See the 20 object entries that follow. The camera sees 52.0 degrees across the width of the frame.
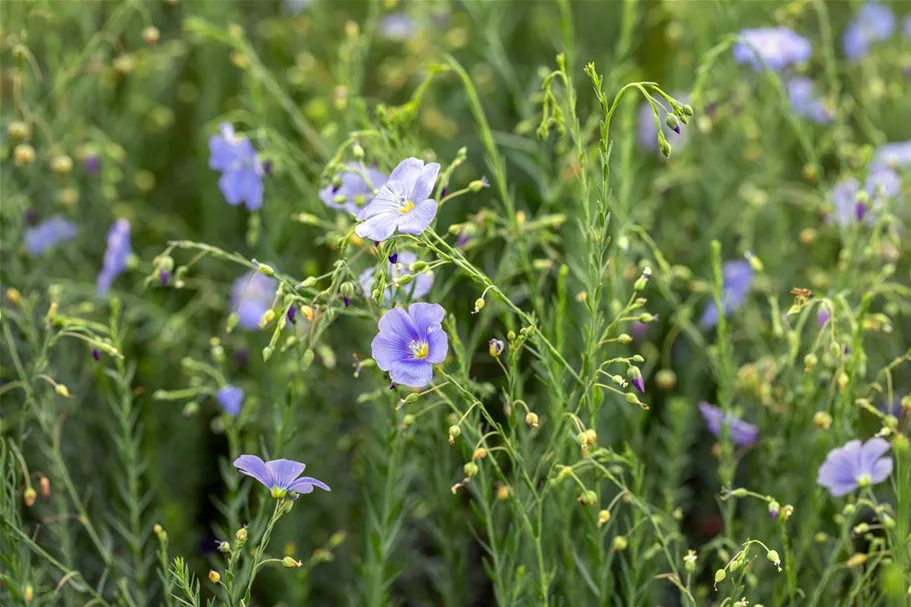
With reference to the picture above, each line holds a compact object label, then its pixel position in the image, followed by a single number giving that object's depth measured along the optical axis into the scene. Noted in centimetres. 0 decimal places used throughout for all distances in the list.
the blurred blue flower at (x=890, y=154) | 229
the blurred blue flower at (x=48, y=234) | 225
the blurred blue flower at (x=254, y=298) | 225
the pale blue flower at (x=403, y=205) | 133
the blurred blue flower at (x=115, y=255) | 210
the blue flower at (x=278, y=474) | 134
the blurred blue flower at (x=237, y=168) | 205
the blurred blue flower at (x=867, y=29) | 268
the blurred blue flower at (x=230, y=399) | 176
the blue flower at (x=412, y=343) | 137
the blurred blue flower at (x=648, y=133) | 277
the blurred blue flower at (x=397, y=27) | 292
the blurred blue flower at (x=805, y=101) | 263
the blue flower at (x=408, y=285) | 152
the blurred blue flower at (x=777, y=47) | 235
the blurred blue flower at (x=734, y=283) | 235
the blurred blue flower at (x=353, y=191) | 166
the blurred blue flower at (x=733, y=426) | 178
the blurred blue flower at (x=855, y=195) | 182
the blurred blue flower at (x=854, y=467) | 154
